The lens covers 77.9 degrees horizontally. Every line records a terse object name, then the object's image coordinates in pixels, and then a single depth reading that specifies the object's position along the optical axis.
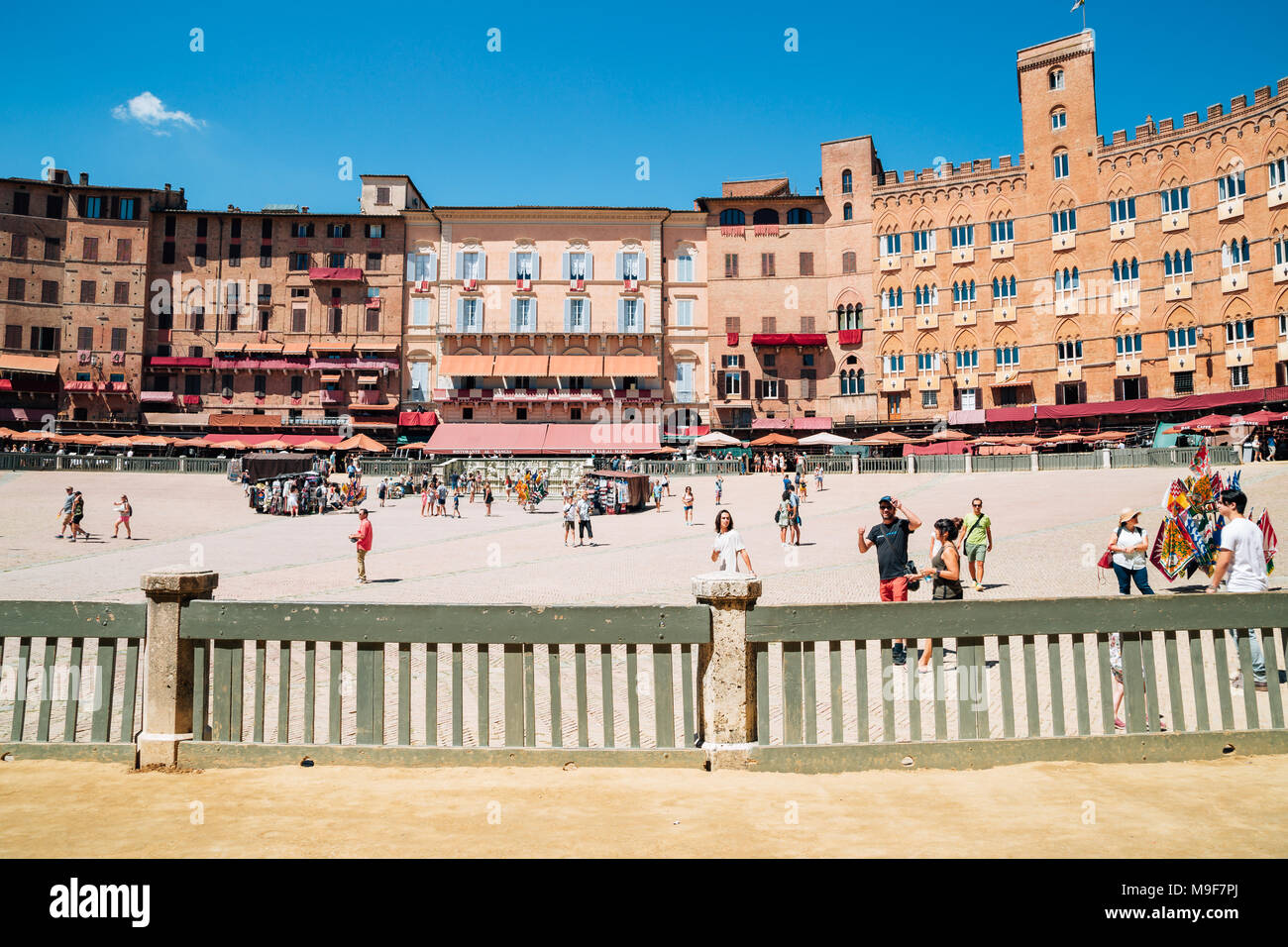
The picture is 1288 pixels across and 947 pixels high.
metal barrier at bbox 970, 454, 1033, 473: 35.69
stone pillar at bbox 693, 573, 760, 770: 4.61
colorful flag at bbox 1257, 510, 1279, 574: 10.18
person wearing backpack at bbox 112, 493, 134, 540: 21.38
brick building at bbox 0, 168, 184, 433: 52.88
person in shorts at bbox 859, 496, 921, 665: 8.23
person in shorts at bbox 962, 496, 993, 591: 12.70
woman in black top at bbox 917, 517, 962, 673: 7.79
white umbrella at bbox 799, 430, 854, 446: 44.44
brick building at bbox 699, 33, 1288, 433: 43.56
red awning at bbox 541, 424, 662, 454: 51.34
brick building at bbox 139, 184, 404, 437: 54.28
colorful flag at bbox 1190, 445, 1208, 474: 11.43
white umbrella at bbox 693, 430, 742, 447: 45.34
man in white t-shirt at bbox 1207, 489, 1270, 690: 6.83
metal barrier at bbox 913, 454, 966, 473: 36.69
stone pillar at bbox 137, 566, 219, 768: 4.75
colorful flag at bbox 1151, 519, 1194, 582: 11.09
